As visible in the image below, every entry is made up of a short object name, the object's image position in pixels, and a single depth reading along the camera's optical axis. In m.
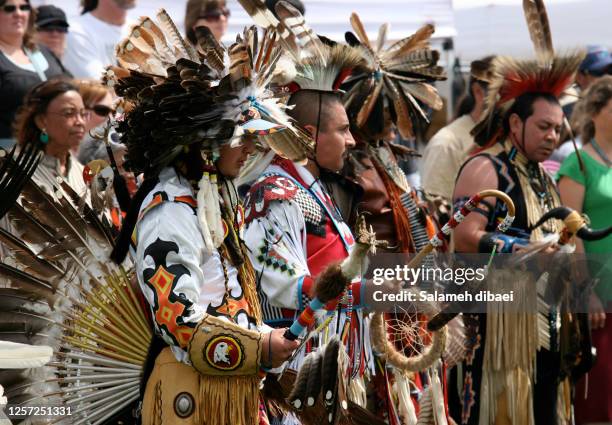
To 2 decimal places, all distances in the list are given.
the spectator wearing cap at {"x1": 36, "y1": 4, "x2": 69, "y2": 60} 13.98
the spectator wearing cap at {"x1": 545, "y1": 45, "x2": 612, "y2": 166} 15.27
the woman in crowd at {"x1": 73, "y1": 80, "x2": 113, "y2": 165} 12.09
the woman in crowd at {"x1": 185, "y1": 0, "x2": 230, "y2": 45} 13.89
